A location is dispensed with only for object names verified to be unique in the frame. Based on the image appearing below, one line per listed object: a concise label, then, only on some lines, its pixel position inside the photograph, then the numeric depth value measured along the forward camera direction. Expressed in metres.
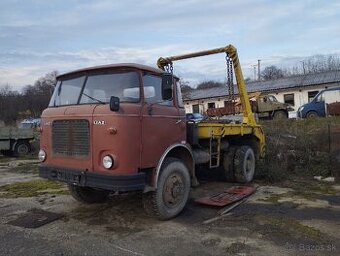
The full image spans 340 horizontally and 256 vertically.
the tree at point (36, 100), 69.69
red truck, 6.53
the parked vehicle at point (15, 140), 22.33
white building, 39.03
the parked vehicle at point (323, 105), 24.75
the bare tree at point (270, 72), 83.09
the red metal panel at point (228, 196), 8.23
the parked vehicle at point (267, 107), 28.48
